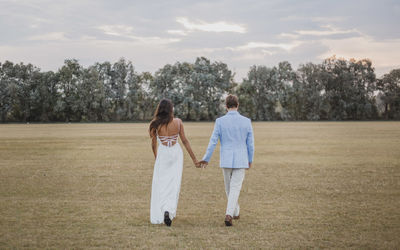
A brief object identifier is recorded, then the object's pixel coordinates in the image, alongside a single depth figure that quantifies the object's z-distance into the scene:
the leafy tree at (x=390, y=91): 91.69
